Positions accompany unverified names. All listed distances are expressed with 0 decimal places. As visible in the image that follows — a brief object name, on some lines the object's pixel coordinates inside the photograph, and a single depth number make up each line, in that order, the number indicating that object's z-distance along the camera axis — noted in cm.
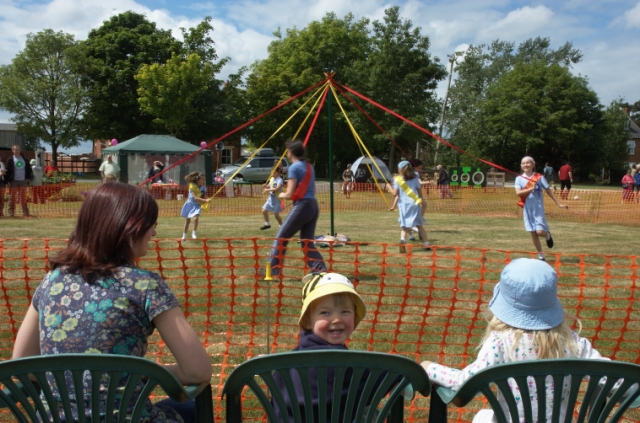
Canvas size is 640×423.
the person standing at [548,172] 2551
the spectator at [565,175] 2348
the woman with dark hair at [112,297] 199
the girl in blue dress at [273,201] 1206
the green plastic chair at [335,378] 180
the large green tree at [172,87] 3256
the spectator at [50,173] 2310
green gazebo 2409
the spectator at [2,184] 1402
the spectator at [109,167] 1683
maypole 796
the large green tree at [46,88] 3553
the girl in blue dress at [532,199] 845
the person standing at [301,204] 693
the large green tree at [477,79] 4928
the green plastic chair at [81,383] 177
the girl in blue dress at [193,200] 1020
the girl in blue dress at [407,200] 950
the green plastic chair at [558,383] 178
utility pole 3950
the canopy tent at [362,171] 3120
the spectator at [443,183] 2215
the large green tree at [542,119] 4666
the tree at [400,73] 3950
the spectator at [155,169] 2100
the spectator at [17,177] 1387
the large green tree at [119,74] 3716
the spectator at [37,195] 1725
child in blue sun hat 219
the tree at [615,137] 5050
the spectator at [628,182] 2178
